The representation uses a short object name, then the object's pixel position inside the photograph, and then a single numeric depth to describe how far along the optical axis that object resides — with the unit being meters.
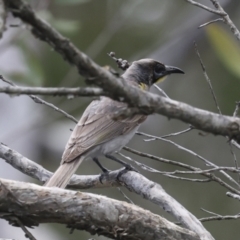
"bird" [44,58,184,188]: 9.15
